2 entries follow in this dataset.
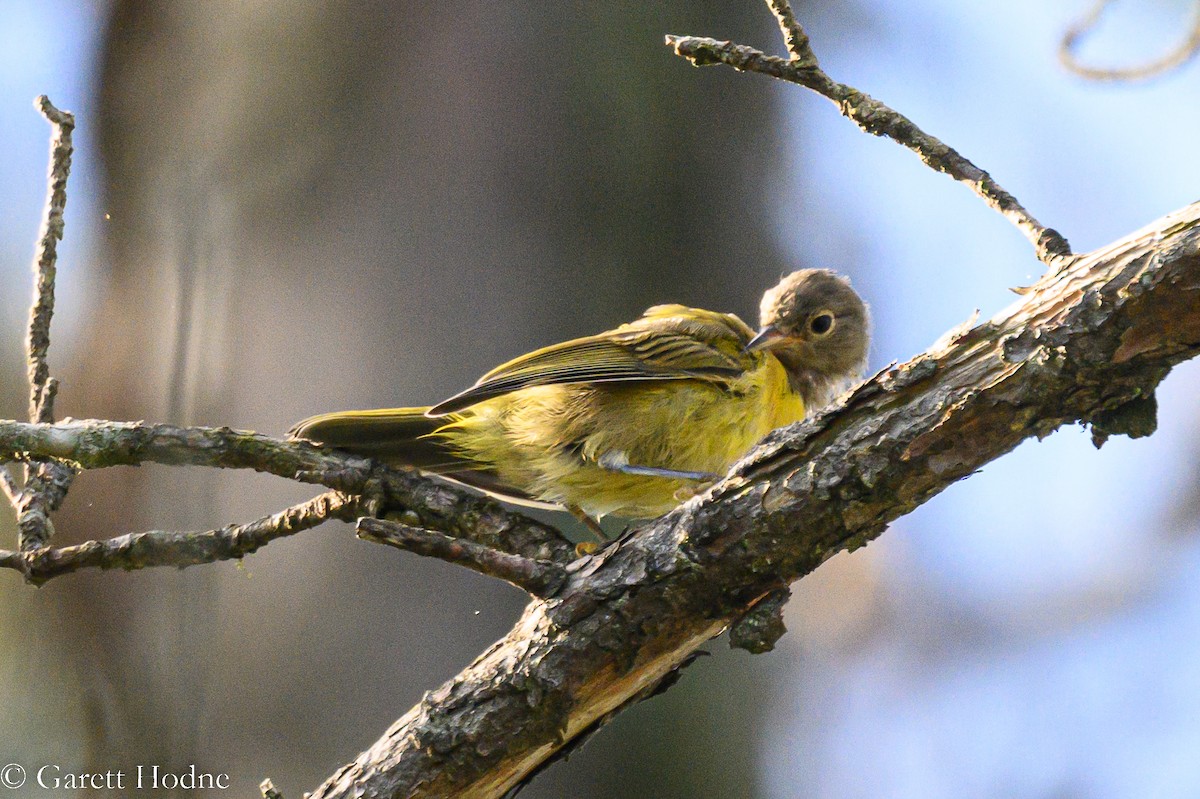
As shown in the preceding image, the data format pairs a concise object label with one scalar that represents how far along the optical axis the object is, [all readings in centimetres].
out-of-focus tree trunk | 830
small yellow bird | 705
